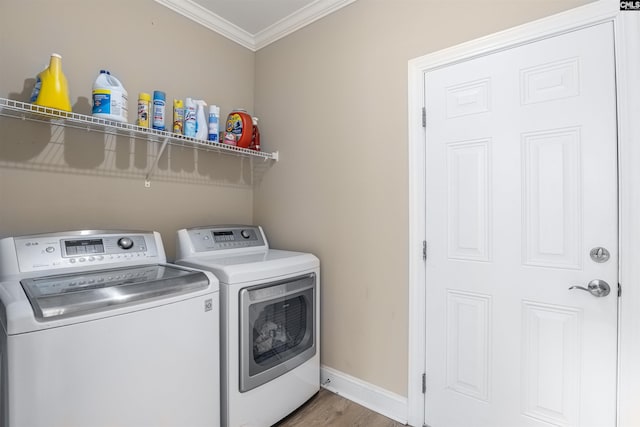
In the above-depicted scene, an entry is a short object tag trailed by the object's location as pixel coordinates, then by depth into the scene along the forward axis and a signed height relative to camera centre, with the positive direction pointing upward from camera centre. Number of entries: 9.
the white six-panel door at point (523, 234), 1.31 -0.10
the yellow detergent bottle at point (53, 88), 1.43 +0.58
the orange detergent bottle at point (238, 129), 2.26 +0.61
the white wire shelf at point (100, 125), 1.45 +0.47
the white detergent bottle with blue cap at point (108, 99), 1.54 +0.57
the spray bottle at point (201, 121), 2.06 +0.60
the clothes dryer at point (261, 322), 1.57 -0.62
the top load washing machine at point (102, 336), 0.99 -0.45
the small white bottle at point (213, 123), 2.13 +0.61
